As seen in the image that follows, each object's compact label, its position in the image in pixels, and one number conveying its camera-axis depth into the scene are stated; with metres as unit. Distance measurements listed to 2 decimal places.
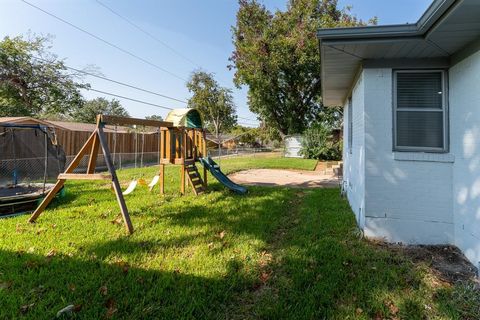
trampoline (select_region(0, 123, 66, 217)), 6.99
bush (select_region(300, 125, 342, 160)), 21.44
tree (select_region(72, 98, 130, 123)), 45.24
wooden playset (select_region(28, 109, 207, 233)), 4.86
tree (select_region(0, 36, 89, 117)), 19.78
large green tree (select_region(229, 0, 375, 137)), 21.94
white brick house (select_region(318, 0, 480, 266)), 3.68
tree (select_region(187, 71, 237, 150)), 44.34
